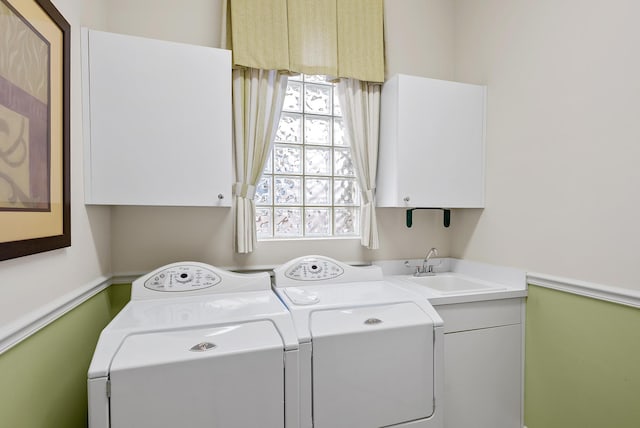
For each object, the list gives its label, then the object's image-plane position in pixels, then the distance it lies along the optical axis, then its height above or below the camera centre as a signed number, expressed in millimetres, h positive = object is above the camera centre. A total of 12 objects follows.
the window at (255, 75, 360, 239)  2234 +265
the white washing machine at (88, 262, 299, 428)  1059 -543
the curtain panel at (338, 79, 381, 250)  2225 +528
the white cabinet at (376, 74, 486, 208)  2072 +444
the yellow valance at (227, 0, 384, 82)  1966 +1114
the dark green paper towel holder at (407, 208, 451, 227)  2373 -37
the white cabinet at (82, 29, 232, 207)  1550 +440
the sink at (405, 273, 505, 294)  2225 -487
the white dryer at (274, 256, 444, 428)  1321 -630
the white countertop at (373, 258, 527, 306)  1840 -453
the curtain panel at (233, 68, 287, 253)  1979 +473
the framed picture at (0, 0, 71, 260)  886 +258
